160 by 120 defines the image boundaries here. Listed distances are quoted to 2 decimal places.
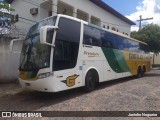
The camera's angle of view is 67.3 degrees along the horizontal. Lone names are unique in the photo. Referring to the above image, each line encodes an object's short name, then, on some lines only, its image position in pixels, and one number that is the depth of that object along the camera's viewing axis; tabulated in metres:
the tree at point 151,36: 12.82
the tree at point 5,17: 6.13
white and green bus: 4.41
